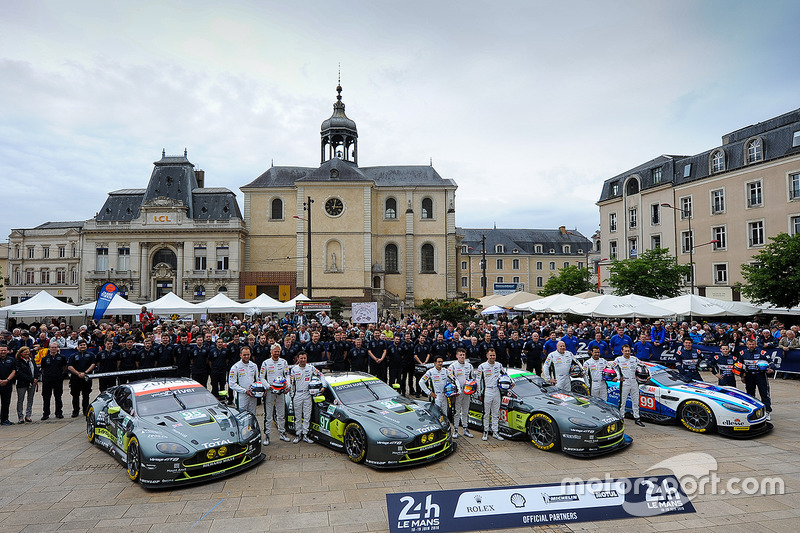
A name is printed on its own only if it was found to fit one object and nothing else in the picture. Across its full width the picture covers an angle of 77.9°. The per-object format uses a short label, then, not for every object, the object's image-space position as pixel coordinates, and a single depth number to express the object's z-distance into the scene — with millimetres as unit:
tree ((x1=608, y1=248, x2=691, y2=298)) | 33094
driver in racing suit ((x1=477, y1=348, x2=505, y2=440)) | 10188
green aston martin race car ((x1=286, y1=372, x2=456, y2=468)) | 8258
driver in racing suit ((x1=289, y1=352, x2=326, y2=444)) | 10017
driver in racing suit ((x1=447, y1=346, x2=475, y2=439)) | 10414
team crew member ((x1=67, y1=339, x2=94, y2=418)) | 12164
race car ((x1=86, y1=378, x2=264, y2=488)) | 7512
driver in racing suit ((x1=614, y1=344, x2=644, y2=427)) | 11102
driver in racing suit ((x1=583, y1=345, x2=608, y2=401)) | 11570
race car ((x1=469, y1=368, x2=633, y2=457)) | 8875
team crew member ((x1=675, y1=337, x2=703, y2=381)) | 12734
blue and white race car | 9984
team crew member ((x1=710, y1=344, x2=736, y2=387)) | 12304
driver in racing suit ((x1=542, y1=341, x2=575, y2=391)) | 12211
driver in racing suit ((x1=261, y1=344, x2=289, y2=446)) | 10250
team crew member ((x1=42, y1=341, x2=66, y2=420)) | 11844
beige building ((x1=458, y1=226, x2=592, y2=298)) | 75062
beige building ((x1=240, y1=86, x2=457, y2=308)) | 52562
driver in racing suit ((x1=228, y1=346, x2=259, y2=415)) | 10289
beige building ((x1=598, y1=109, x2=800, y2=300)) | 34938
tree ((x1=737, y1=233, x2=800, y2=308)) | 23875
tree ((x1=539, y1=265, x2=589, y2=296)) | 46875
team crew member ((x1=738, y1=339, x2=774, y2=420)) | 11742
